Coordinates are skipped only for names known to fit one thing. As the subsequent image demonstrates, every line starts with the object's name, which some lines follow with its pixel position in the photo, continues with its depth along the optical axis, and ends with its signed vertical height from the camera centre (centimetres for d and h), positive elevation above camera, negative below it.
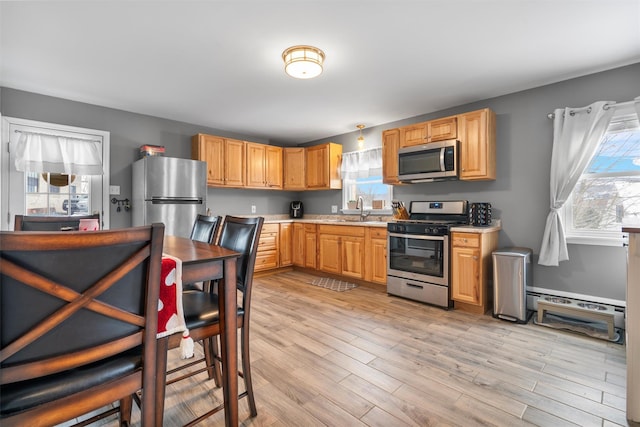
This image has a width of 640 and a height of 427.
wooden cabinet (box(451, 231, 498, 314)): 312 -60
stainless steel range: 334 -46
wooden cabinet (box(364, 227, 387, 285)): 394 -55
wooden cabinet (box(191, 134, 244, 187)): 446 +87
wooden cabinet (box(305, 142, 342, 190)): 508 +82
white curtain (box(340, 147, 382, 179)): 474 +82
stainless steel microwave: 351 +64
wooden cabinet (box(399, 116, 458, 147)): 357 +102
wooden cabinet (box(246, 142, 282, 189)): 495 +82
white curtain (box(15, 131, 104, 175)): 328 +70
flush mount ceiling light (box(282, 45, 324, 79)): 247 +128
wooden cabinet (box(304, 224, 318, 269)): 482 -52
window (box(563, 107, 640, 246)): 277 +22
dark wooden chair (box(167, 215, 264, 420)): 138 -46
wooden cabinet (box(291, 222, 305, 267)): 503 -50
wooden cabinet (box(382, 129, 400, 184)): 411 +81
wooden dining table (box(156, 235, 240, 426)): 132 -40
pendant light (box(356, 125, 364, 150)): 471 +115
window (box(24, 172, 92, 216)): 336 +24
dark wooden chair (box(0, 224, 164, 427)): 79 -31
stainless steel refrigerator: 364 +29
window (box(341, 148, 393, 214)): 470 +52
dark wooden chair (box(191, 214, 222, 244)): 210 -10
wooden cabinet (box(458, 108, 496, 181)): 333 +77
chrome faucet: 480 +5
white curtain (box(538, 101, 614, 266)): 283 +57
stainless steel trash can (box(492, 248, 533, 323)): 290 -69
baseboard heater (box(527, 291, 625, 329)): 270 -86
